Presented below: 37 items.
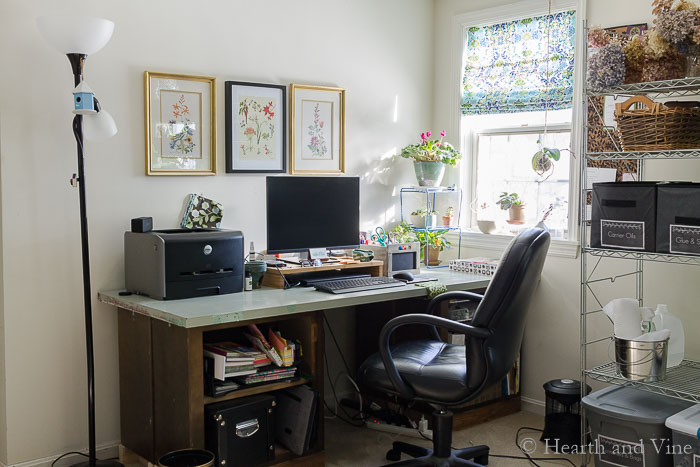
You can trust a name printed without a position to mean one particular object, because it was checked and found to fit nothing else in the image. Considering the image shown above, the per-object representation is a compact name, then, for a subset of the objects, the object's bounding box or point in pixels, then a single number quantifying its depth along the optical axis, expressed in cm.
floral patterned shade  363
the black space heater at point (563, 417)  325
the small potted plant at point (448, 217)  404
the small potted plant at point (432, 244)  395
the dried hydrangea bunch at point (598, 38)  283
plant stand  391
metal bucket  279
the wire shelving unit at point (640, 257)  270
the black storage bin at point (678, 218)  262
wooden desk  259
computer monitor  318
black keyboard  302
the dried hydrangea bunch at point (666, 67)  269
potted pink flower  387
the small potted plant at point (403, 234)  372
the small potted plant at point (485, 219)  396
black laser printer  278
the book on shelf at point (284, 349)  283
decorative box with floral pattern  323
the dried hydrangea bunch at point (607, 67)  277
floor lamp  259
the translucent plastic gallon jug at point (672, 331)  295
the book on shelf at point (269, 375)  277
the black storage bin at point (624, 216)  276
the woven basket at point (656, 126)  268
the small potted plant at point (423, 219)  392
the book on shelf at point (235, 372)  271
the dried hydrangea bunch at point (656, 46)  266
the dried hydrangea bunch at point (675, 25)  258
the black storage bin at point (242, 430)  266
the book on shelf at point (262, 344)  282
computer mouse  334
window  365
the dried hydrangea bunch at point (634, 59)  277
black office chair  247
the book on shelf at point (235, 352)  273
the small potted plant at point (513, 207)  383
